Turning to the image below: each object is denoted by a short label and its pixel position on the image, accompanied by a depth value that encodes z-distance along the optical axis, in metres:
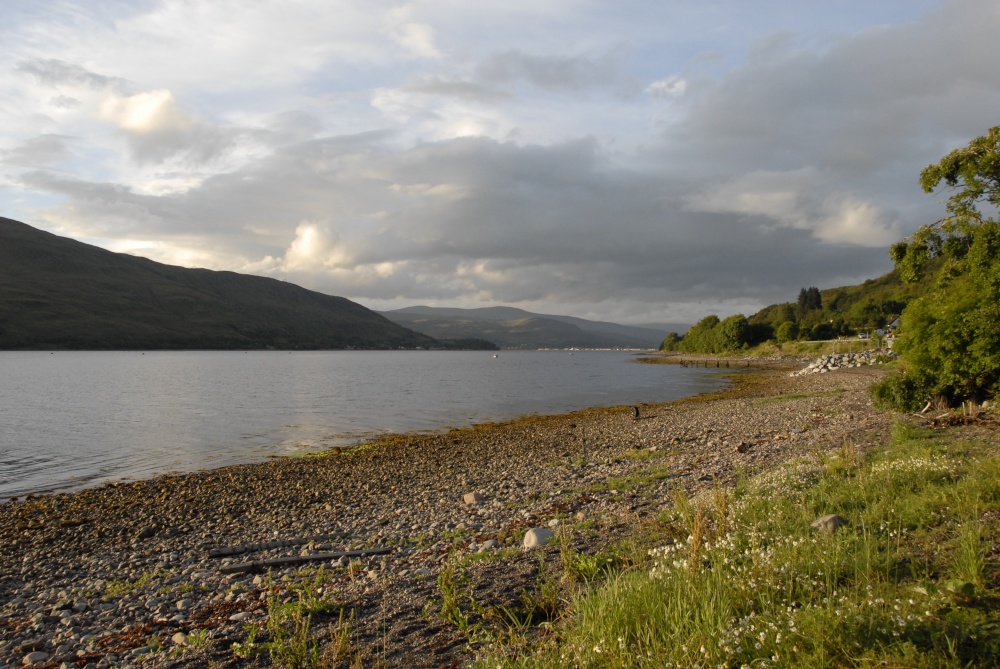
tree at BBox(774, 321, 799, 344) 150.12
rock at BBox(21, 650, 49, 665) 8.31
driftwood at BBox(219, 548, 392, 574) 11.95
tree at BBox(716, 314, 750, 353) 166.09
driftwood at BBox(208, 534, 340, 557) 13.48
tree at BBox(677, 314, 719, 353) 181.38
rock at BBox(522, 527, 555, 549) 10.93
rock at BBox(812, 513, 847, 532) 8.05
